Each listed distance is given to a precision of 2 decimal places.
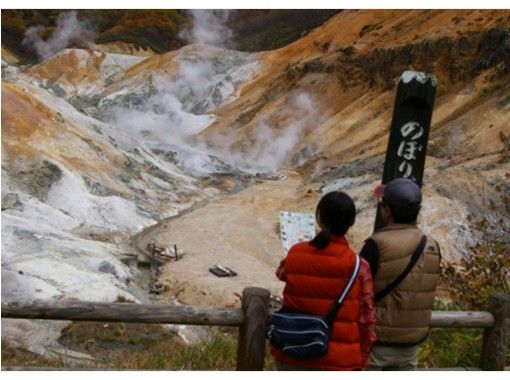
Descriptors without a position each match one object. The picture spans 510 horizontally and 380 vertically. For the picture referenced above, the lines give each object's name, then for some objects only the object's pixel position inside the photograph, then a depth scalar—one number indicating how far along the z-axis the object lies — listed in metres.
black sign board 4.91
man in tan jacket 3.22
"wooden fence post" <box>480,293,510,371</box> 4.15
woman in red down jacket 3.02
